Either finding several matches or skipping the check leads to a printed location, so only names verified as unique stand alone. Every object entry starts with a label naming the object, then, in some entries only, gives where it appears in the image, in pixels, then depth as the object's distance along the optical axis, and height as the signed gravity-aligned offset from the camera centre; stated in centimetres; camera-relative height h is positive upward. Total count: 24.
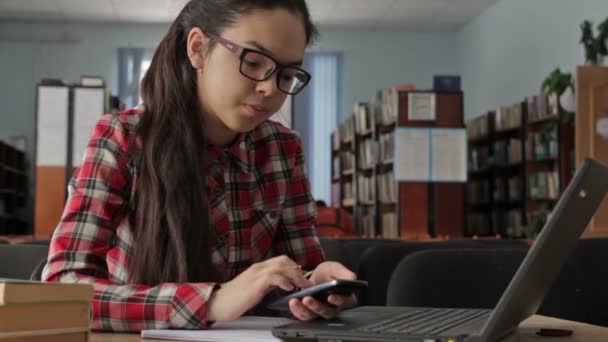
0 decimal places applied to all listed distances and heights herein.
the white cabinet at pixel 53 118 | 891 +96
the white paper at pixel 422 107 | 758 +94
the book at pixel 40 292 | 73 -7
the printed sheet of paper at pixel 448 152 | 743 +55
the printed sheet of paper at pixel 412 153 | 743 +53
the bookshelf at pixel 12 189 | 1155 +33
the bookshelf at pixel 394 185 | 761 +30
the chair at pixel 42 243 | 200 -7
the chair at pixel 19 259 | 186 -9
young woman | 126 +7
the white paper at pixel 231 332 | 97 -14
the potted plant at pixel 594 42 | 812 +163
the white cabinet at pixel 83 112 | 897 +103
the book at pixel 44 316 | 73 -9
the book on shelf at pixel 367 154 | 961 +71
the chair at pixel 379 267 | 179 -10
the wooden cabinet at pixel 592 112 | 591 +71
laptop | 82 -9
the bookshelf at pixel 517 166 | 860 +57
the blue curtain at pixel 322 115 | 1319 +150
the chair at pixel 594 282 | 159 -11
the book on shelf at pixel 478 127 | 1063 +111
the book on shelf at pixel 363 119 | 997 +112
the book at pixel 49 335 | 73 -10
